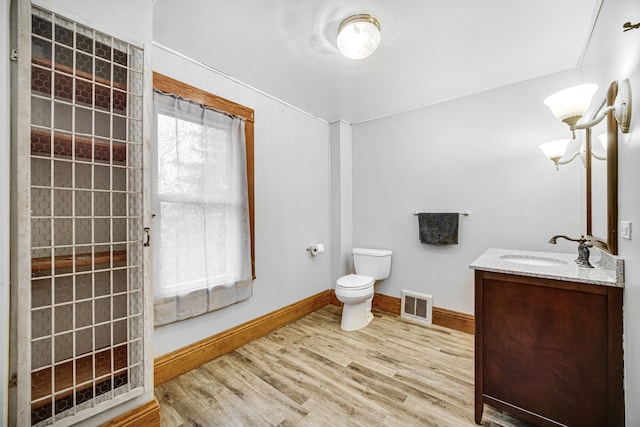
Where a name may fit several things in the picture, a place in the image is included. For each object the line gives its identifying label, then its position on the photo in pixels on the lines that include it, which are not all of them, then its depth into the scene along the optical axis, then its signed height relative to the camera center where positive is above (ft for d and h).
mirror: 4.04 +0.55
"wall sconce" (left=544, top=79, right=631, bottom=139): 3.48 +1.63
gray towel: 8.04 -0.53
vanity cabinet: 3.59 -2.15
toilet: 7.82 -2.27
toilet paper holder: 9.31 -1.35
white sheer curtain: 5.58 +0.02
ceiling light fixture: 4.80 +3.44
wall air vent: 8.52 -3.25
